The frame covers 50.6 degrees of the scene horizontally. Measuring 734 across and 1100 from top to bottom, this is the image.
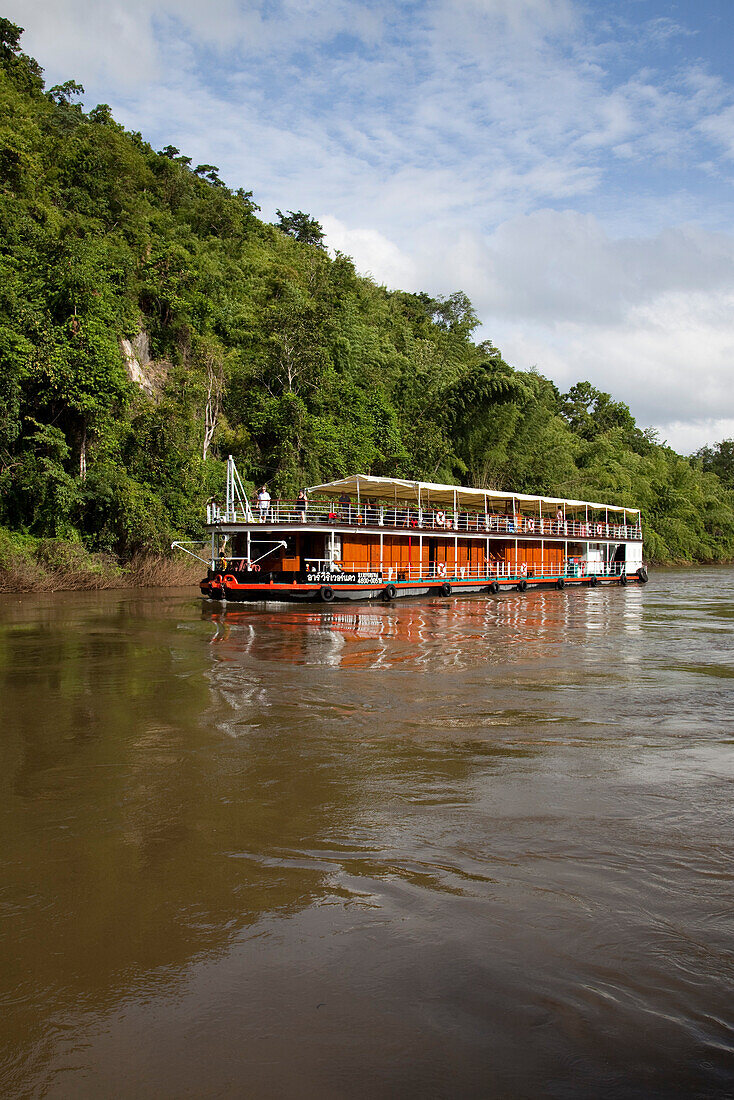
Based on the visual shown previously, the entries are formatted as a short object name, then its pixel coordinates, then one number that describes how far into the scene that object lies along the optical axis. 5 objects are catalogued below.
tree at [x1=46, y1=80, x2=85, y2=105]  64.94
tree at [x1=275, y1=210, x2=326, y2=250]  85.31
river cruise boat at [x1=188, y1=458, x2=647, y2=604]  27.34
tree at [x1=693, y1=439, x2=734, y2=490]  99.12
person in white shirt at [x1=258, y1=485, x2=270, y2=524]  28.53
